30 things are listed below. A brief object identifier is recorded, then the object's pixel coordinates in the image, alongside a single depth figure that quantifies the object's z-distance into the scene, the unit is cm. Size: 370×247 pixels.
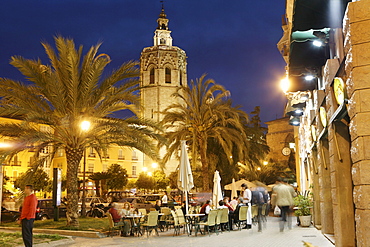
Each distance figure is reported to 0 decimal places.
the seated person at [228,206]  1769
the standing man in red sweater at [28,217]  1079
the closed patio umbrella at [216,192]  2139
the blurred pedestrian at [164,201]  2628
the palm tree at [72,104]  1681
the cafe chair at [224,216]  1598
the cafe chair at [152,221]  1548
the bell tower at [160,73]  7412
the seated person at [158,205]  1982
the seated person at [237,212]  1763
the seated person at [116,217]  1603
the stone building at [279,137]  5893
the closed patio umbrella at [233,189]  2662
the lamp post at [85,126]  1711
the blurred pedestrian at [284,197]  1446
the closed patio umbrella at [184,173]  1822
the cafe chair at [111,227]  1556
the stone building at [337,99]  653
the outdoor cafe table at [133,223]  1587
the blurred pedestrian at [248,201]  1758
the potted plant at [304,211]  1695
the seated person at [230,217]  1734
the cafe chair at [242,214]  1697
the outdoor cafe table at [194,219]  1545
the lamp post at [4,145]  1648
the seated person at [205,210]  1655
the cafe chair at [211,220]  1500
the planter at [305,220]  1692
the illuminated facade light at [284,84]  1904
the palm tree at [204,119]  2603
